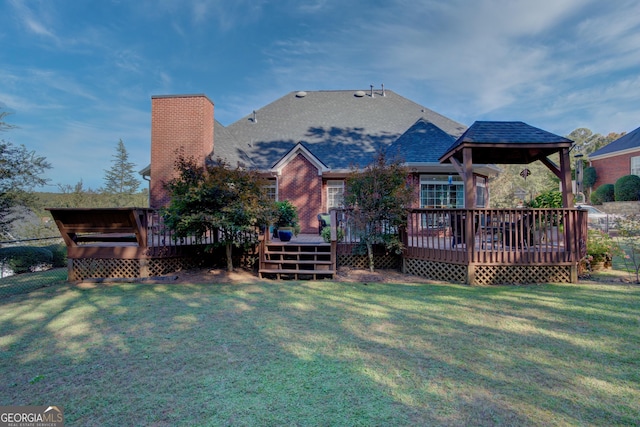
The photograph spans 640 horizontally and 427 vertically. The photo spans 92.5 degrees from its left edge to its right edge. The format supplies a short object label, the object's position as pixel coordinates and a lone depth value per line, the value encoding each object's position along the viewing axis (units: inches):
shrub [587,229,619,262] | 315.6
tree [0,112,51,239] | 358.9
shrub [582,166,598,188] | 1050.1
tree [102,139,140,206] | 1289.4
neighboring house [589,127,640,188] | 922.1
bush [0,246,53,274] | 360.2
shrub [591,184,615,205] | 930.1
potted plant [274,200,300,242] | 418.3
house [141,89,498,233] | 506.9
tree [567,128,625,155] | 1593.3
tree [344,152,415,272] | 302.0
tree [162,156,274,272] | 280.5
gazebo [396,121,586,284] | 275.3
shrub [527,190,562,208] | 344.8
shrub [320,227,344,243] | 348.2
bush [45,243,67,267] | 403.2
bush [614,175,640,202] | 842.3
